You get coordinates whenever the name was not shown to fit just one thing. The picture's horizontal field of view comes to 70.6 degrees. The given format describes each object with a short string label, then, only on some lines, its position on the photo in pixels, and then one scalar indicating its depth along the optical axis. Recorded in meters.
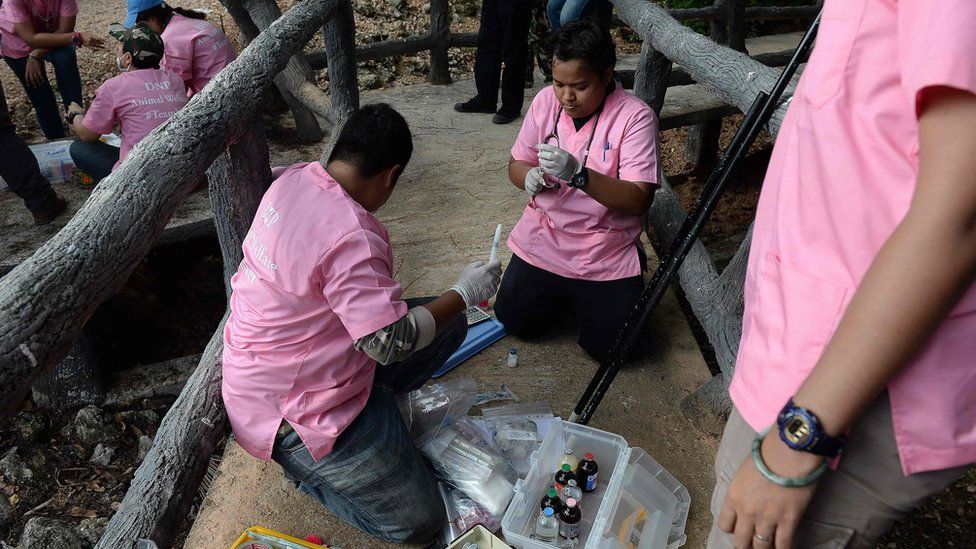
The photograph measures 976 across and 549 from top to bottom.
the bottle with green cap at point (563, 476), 2.19
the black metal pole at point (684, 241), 2.09
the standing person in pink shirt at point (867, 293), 0.74
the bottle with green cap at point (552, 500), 2.09
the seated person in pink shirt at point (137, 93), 3.90
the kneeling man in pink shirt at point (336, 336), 1.81
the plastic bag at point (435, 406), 2.45
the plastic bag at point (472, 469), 2.18
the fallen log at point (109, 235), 1.17
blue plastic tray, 2.92
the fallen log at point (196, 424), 1.86
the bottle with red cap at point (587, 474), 2.21
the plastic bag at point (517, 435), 2.38
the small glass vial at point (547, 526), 2.04
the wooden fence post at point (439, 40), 6.18
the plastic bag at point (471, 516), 2.14
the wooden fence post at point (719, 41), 6.72
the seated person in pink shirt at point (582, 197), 2.68
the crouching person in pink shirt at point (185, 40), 4.31
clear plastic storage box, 2.05
